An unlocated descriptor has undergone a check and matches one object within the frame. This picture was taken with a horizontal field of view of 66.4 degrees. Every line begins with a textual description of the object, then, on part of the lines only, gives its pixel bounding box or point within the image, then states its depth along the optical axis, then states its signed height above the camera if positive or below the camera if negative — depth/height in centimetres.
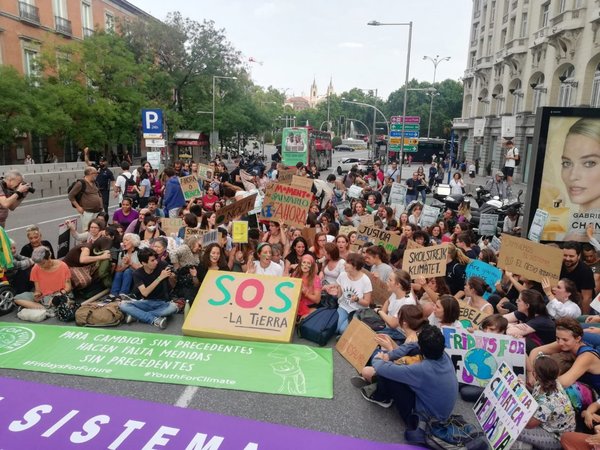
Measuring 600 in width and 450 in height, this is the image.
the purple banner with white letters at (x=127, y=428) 401 -268
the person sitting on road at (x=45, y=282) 670 -225
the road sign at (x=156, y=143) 1825 -44
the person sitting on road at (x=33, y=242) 710 -175
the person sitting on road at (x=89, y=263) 723 -210
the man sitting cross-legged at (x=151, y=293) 657 -239
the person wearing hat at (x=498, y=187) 1594 -167
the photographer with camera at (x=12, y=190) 732 -98
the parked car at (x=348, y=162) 4438 -266
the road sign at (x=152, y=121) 1806 +43
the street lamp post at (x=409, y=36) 2287 +502
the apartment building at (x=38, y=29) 3069 +727
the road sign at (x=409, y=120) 2448 +96
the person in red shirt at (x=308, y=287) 673 -221
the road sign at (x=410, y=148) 2525 -59
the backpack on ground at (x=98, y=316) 642 -256
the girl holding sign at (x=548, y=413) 400 -235
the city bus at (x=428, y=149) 5284 -134
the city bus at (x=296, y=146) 3344 -79
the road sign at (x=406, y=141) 2467 -22
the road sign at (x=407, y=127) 2425 +53
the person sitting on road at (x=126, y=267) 725 -213
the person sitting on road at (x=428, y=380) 405 -216
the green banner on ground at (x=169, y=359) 510 -269
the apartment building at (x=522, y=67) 2759 +562
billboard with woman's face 827 -58
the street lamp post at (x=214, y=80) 4098 +471
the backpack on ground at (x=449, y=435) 396 -257
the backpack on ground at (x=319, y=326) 612 -253
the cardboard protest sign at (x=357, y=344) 538 -251
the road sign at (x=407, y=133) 2438 +20
